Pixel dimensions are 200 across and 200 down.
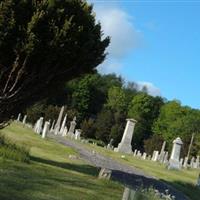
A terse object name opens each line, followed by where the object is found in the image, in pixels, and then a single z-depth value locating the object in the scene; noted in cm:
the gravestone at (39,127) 3271
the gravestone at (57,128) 4395
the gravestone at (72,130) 4580
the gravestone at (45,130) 2877
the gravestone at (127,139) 4081
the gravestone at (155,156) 4429
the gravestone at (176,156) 3662
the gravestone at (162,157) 4405
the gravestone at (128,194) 705
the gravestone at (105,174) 1605
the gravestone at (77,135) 4379
